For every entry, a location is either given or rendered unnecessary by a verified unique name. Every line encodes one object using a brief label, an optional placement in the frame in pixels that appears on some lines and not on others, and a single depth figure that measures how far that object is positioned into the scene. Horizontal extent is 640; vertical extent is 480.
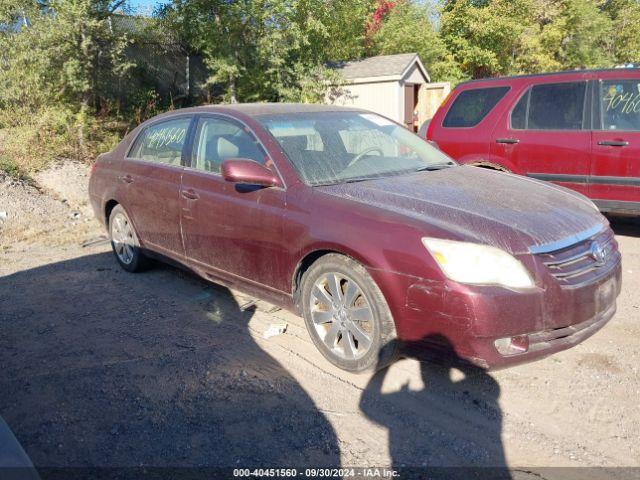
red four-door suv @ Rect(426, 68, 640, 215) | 5.97
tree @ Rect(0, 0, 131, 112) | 10.73
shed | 18.09
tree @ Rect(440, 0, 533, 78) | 21.48
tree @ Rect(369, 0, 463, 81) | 22.42
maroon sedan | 2.99
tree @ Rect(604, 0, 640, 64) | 26.80
